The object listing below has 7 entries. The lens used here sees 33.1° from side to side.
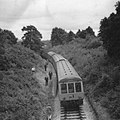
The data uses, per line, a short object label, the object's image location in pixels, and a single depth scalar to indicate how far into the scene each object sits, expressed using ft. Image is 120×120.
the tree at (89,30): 234.79
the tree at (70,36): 280.22
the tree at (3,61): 74.79
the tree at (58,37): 298.15
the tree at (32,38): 161.17
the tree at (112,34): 71.41
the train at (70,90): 57.88
